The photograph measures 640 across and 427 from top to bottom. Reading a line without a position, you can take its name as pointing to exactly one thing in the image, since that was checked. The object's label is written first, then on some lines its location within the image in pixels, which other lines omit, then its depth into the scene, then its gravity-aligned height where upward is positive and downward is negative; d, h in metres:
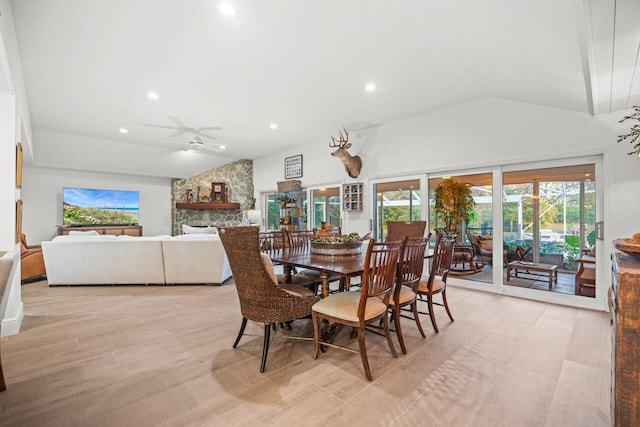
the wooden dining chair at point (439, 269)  2.79 -0.59
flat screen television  7.07 +0.20
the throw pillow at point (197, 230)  7.29 -0.42
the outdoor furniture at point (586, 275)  3.57 -0.82
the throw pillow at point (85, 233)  5.41 -0.35
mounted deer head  5.31 +0.99
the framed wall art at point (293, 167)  7.14 +1.13
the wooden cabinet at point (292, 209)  7.31 +0.08
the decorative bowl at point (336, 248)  2.84 -0.36
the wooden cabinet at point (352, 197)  5.78 +0.29
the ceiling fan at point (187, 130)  5.47 +1.65
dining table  2.21 -0.44
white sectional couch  4.56 -0.72
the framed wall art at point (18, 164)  3.09 +0.56
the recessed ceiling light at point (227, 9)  2.46 +1.74
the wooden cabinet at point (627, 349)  0.78 -0.38
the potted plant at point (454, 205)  4.77 +0.08
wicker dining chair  2.10 -0.55
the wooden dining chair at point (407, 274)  2.39 -0.53
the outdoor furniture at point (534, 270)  3.90 -0.84
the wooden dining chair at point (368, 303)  2.07 -0.70
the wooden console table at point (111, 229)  6.85 -0.35
